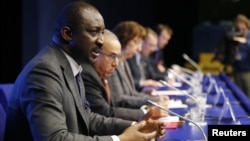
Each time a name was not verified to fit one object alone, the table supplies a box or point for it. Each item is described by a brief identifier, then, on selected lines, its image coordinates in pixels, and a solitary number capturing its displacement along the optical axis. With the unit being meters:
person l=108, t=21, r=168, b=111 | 4.01
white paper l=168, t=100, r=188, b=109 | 3.86
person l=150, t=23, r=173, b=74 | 8.07
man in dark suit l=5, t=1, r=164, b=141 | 2.12
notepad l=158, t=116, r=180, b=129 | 3.05
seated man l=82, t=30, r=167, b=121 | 3.21
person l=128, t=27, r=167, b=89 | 5.74
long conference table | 2.85
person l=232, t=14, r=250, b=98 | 7.47
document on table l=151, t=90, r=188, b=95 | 4.62
